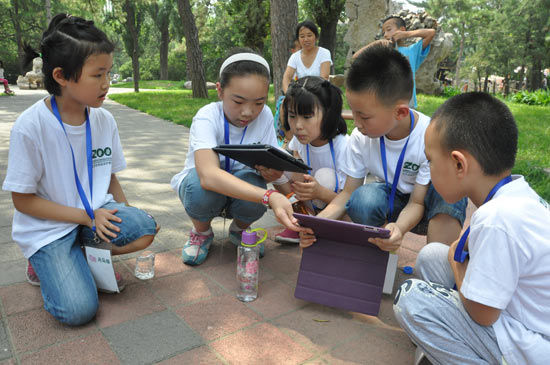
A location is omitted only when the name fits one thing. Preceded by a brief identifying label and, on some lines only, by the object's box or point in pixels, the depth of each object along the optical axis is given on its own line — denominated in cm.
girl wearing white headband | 232
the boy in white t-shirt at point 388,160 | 223
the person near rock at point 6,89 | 1432
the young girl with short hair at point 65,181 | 198
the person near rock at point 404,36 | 441
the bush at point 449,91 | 1342
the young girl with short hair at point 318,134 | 260
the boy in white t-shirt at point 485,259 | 132
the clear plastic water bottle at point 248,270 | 219
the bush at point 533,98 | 1128
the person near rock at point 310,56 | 548
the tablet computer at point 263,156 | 204
